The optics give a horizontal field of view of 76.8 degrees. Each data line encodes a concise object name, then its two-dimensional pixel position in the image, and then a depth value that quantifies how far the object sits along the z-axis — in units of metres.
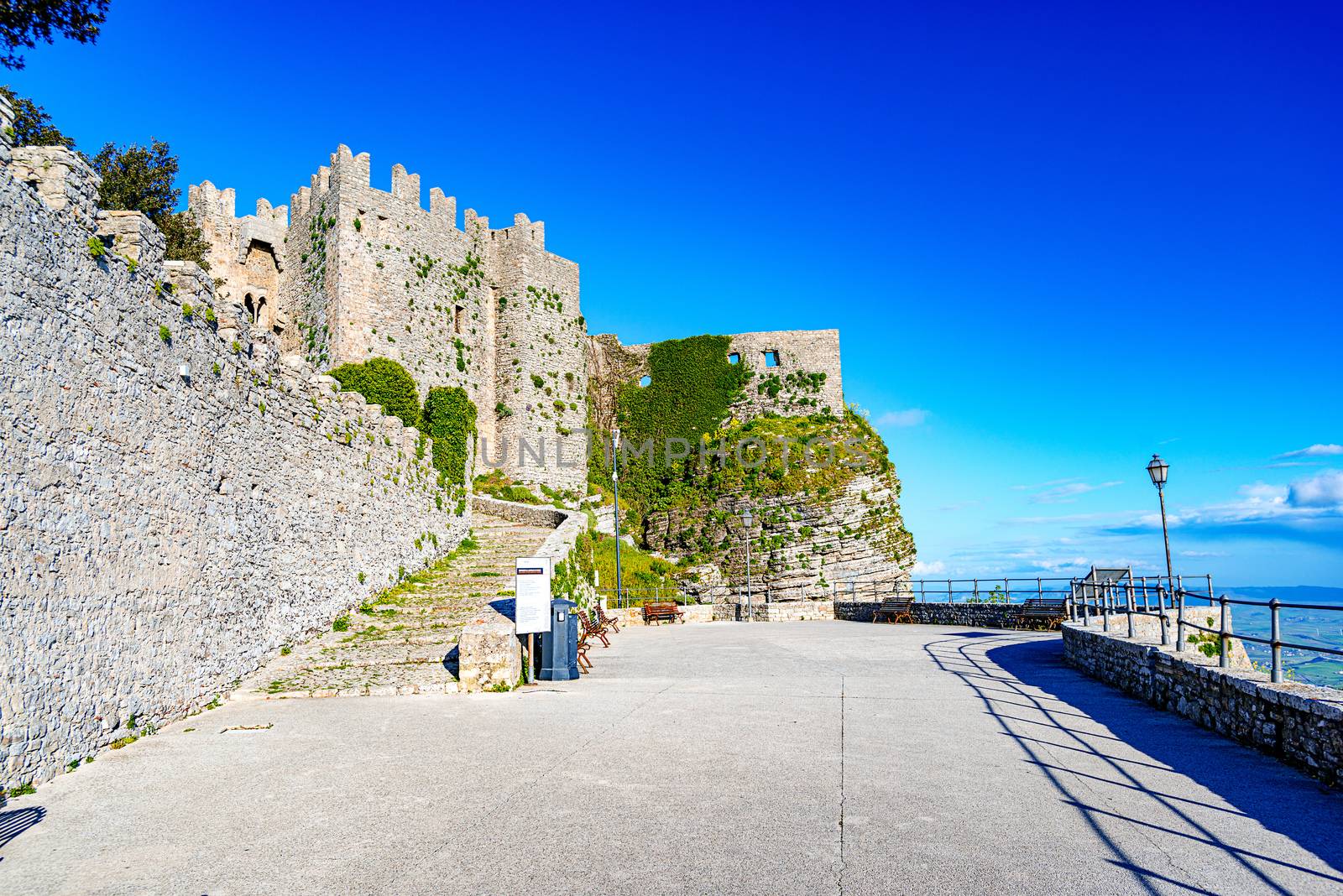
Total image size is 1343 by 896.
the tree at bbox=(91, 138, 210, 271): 24.78
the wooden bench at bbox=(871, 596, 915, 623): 25.16
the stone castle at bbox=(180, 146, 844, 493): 31.47
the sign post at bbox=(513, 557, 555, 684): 11.73
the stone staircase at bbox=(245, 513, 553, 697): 10.73
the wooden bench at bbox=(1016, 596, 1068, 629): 21.09
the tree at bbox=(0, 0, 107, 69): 13.37
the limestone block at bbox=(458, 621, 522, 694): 10.93
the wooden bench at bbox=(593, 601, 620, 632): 18.83
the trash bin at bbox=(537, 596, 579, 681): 12.15
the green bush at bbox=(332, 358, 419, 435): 29.02
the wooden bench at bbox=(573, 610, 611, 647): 16.92
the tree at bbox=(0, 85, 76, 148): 20.08
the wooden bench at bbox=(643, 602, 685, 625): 25.61
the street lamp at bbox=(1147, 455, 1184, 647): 17.39
